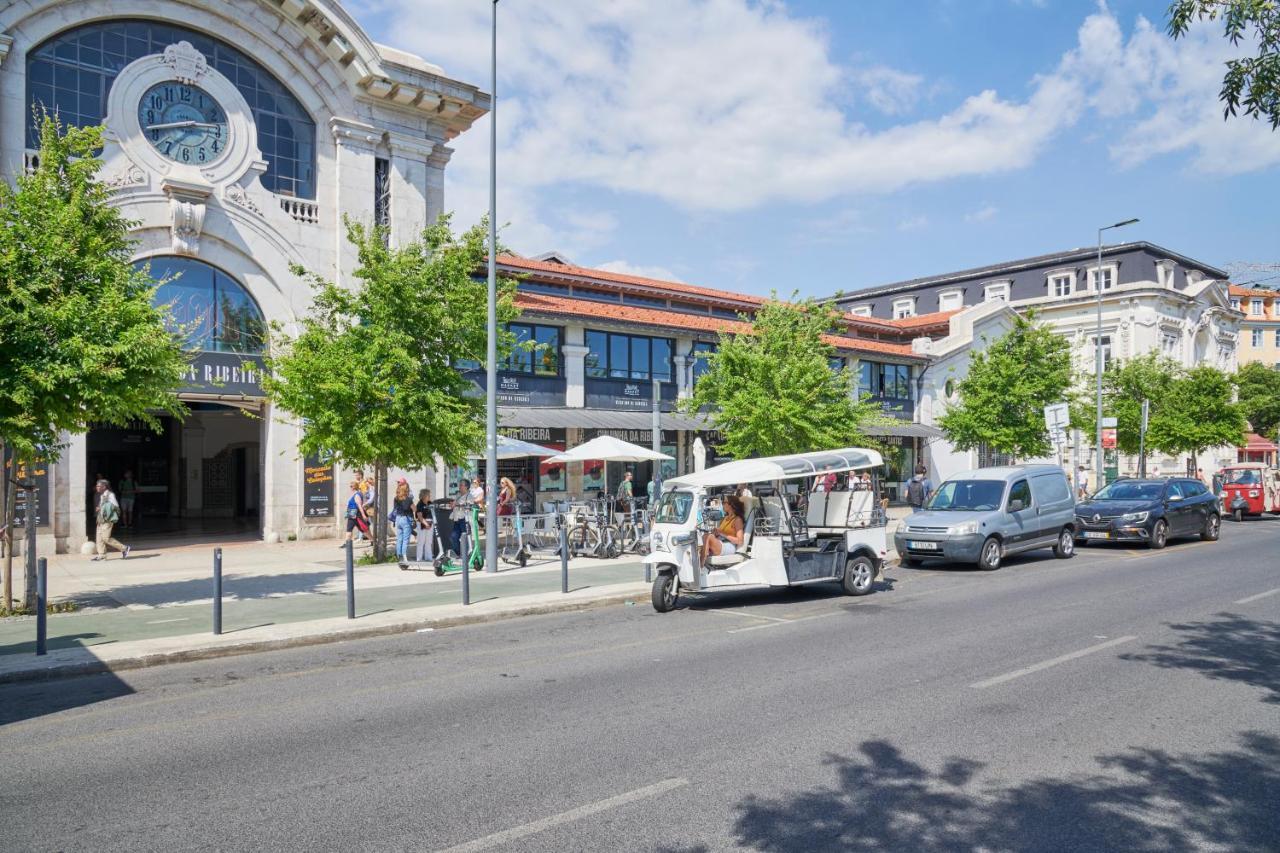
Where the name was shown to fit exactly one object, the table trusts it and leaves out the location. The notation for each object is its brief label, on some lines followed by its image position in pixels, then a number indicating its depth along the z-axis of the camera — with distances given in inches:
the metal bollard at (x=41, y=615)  368.2
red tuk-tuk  1191.6
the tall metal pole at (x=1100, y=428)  1213.7
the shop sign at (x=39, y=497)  701.2
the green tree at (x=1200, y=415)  1681.8
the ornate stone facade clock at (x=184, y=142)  805.9
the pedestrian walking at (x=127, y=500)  1066.1
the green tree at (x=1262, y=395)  2760.8
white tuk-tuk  494.9
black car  799.1
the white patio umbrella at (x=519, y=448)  839.7
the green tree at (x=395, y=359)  661.9
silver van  659.4
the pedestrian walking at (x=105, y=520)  740.6
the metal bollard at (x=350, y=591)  455.5
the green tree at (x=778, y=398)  962.1
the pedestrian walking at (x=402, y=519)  697.6
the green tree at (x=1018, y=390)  1316.4
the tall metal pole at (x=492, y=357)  632.4
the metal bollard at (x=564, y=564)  543.8
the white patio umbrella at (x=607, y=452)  804.6
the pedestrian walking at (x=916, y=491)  1321.4
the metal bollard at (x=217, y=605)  411.3
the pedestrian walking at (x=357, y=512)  716.0
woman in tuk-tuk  506.3
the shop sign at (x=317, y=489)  900.0
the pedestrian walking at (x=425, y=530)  698.2
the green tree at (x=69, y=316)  430.6
